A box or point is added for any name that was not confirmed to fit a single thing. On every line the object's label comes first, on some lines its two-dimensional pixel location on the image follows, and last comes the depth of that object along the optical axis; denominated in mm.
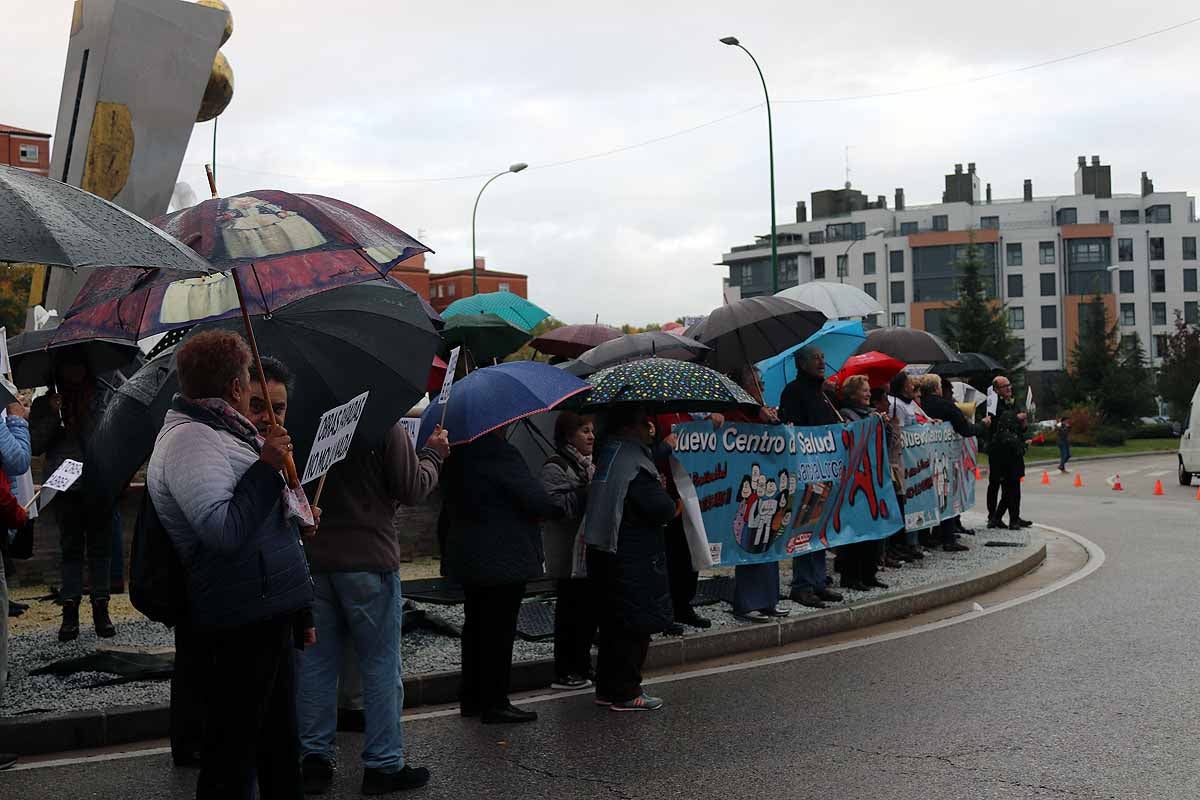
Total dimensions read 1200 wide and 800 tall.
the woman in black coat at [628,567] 7195
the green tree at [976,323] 61844
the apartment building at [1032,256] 112000
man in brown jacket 5742
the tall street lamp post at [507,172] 45788
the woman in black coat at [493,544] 6855
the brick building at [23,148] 95938
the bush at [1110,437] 59531
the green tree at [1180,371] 69312
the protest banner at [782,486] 9852
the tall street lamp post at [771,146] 30784
